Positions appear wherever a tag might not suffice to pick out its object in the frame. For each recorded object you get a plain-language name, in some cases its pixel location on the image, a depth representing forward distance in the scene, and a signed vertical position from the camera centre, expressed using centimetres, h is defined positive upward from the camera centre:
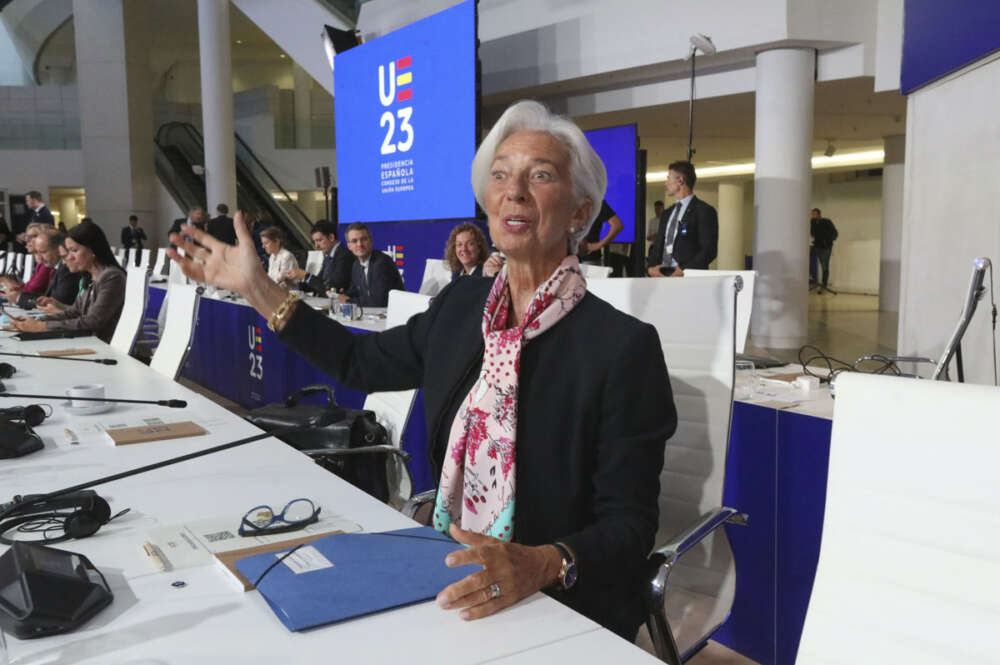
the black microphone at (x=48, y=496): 130 -38
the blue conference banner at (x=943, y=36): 443 +141
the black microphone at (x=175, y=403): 191 -33
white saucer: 219 -38
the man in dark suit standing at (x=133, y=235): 1427 +61
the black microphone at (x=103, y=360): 308 -36
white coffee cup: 226 -35
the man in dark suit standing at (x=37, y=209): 1062 +83
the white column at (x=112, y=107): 1512 +314
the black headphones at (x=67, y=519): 126 -40
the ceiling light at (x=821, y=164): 1455 +201
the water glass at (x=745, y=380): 240 -36
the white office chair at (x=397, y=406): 246 -45
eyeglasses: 127 -41
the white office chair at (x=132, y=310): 382 -20
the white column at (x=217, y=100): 1198 +257
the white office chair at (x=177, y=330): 332 -26
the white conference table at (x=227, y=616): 89 -43
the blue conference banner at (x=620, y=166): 734 +94
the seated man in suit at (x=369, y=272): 569 -3
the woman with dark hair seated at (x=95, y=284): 426 -8
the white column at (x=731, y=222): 1770 +102
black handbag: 242 -55
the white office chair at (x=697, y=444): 165 -38
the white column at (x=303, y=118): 1582 +300
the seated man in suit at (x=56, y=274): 529 -3
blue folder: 97 -41
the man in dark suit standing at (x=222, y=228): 909 +48
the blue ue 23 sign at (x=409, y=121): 738 +150
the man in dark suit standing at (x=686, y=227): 529 +28
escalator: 1535 +176
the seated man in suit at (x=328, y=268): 645 +1
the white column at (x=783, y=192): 736 +70
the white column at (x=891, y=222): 1083 +60
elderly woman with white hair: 132 -20
